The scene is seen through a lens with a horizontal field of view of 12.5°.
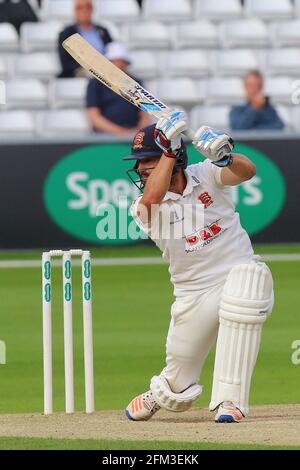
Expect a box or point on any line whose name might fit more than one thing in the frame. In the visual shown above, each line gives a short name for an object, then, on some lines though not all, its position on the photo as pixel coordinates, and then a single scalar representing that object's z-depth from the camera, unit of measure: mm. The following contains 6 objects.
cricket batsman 6527
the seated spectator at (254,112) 14641
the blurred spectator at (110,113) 14492
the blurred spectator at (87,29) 14891
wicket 6844
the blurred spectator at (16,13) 17109
